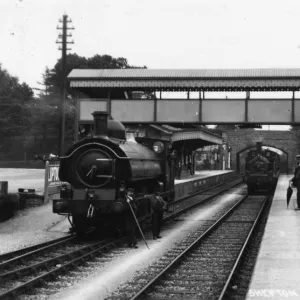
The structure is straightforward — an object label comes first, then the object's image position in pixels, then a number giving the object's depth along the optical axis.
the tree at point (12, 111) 59.44
